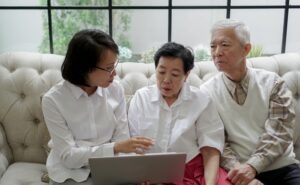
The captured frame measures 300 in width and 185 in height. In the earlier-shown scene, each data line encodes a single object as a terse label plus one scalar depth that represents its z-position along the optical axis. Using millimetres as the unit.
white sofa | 1961
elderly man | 1753
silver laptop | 1420
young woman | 1537
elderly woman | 1662
